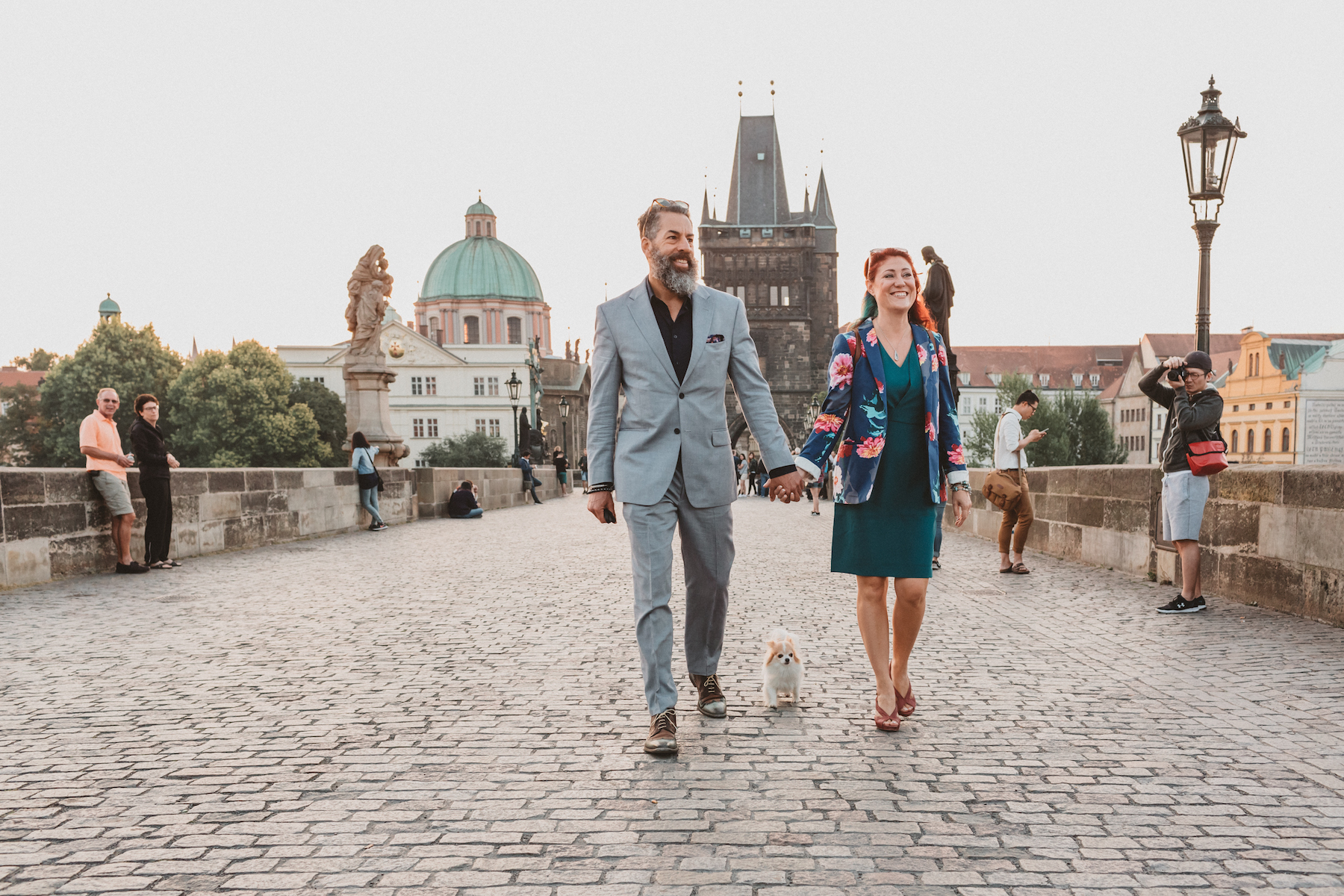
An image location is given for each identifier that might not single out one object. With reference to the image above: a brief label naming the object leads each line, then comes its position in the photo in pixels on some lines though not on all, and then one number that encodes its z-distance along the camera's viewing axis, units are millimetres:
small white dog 4070
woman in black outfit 9047
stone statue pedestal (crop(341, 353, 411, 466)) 16688
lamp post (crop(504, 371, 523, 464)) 33062
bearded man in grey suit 3654
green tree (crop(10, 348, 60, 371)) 100812
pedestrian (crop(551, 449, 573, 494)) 36062
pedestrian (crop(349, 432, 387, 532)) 14945
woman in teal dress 3727
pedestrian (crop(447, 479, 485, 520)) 18780
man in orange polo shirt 8539
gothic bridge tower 84438
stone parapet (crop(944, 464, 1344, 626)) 5914
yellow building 59094
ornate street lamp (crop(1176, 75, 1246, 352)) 8281
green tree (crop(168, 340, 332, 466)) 56438
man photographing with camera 6316
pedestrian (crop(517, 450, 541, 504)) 27719
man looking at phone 8672
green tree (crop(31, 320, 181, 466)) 54438
